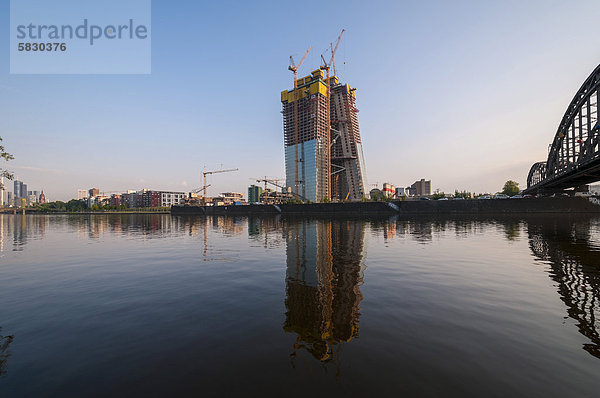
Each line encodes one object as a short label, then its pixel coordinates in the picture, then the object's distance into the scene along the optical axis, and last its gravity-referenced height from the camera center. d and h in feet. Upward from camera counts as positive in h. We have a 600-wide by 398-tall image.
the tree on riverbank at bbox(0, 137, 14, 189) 41.20 +9.06
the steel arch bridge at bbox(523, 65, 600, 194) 161.12 +40.21
